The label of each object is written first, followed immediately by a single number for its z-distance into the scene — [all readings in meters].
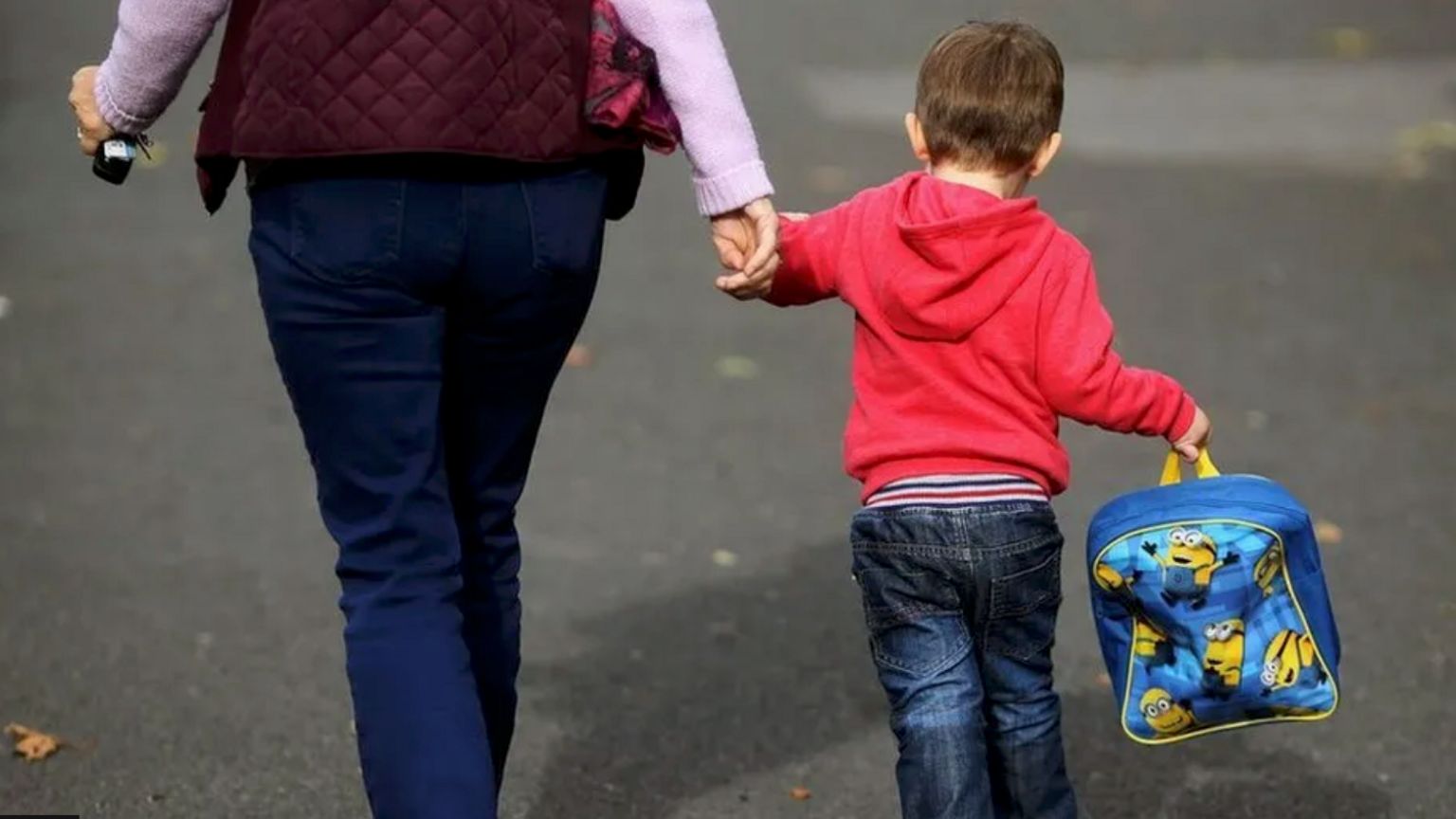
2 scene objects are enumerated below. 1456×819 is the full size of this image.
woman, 5.93
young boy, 6.66
